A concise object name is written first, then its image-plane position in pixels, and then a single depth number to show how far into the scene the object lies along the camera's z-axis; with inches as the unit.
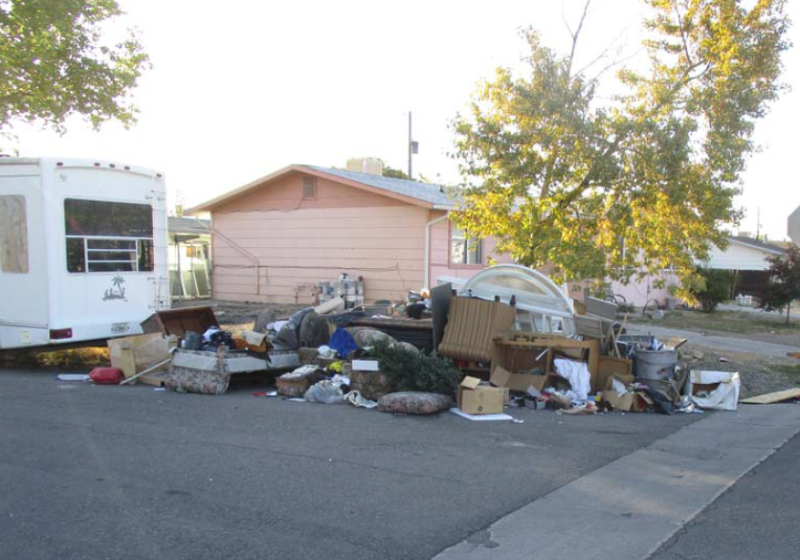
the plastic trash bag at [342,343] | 381.7
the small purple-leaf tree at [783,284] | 831.7
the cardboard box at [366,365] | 330.6
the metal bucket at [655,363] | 358.9
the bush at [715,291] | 962.7
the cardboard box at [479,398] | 310.7
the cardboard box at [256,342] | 381.7
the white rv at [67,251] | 382.0
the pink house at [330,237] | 665.6
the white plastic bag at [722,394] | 347.9
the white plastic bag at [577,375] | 342.3
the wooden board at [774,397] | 366.9
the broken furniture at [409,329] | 398.9
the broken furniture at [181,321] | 426.3
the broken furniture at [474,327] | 361.1
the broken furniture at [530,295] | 393.4
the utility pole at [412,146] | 1562.5
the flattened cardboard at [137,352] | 378.3
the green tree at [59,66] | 629.6
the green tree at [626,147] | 450.0
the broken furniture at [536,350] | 353.7
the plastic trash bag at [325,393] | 335.3
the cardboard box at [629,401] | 338.6
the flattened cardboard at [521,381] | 350.3
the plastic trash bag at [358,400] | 325.4
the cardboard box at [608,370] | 353.4
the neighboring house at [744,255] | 1605.6
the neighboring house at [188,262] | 852.0
